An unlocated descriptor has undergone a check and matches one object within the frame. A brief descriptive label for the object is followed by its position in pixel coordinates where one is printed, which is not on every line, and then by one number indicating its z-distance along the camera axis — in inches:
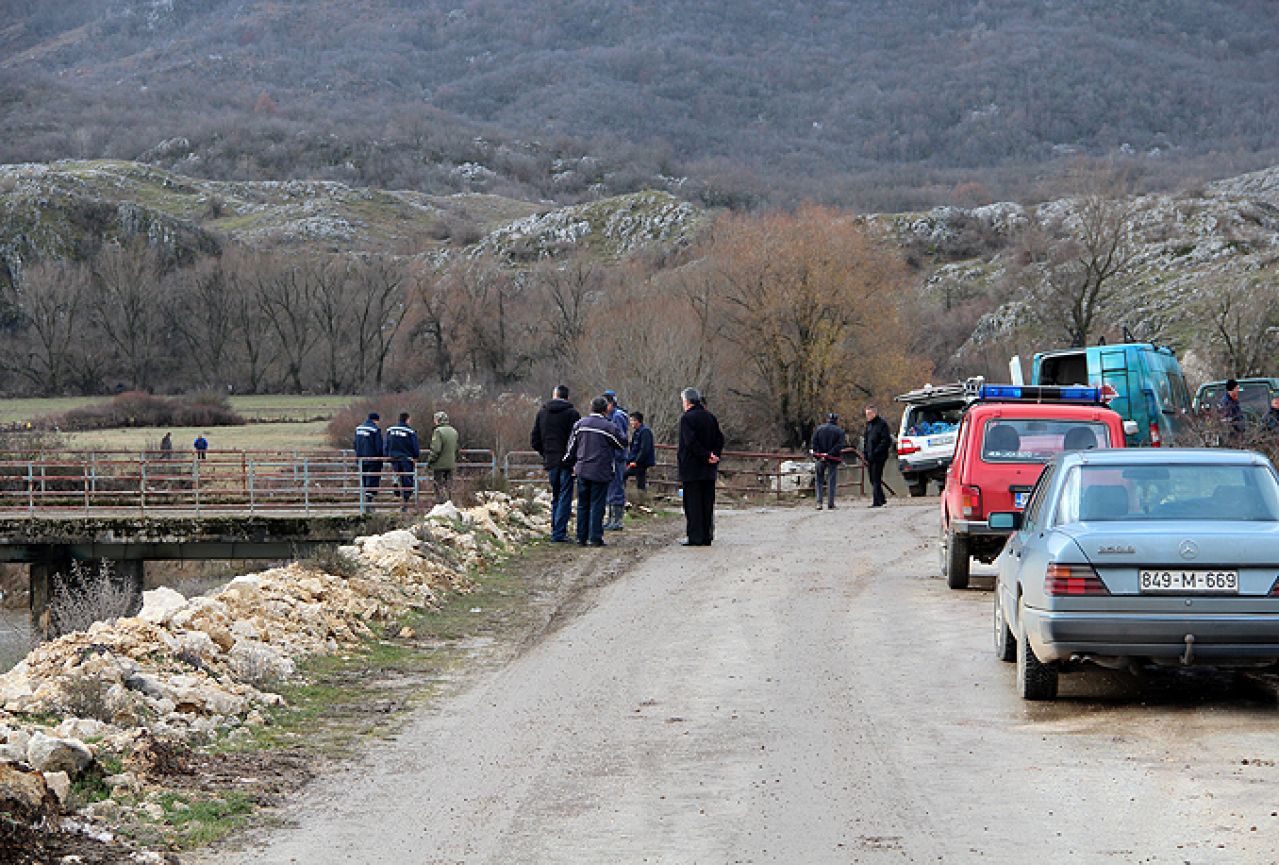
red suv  622.8
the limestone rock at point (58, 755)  295.4
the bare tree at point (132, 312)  4163.4
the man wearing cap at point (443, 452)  1154.7
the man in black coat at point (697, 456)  809.5
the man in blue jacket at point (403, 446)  1248.2
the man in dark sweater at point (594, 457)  808.9
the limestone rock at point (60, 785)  282.5
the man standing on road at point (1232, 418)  946.7
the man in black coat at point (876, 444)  1198.9
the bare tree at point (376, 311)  4124.0
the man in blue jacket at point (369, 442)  1342.3
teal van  1109.7
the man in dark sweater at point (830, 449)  1200.2
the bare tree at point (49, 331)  4015.8
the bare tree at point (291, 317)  4227.4
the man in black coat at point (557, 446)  856.9
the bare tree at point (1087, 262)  2689.5
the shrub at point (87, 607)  851.4
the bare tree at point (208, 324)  4276.6
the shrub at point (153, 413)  3006.9
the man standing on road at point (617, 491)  916.6
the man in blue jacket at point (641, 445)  1085.1
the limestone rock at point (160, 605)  452.1
